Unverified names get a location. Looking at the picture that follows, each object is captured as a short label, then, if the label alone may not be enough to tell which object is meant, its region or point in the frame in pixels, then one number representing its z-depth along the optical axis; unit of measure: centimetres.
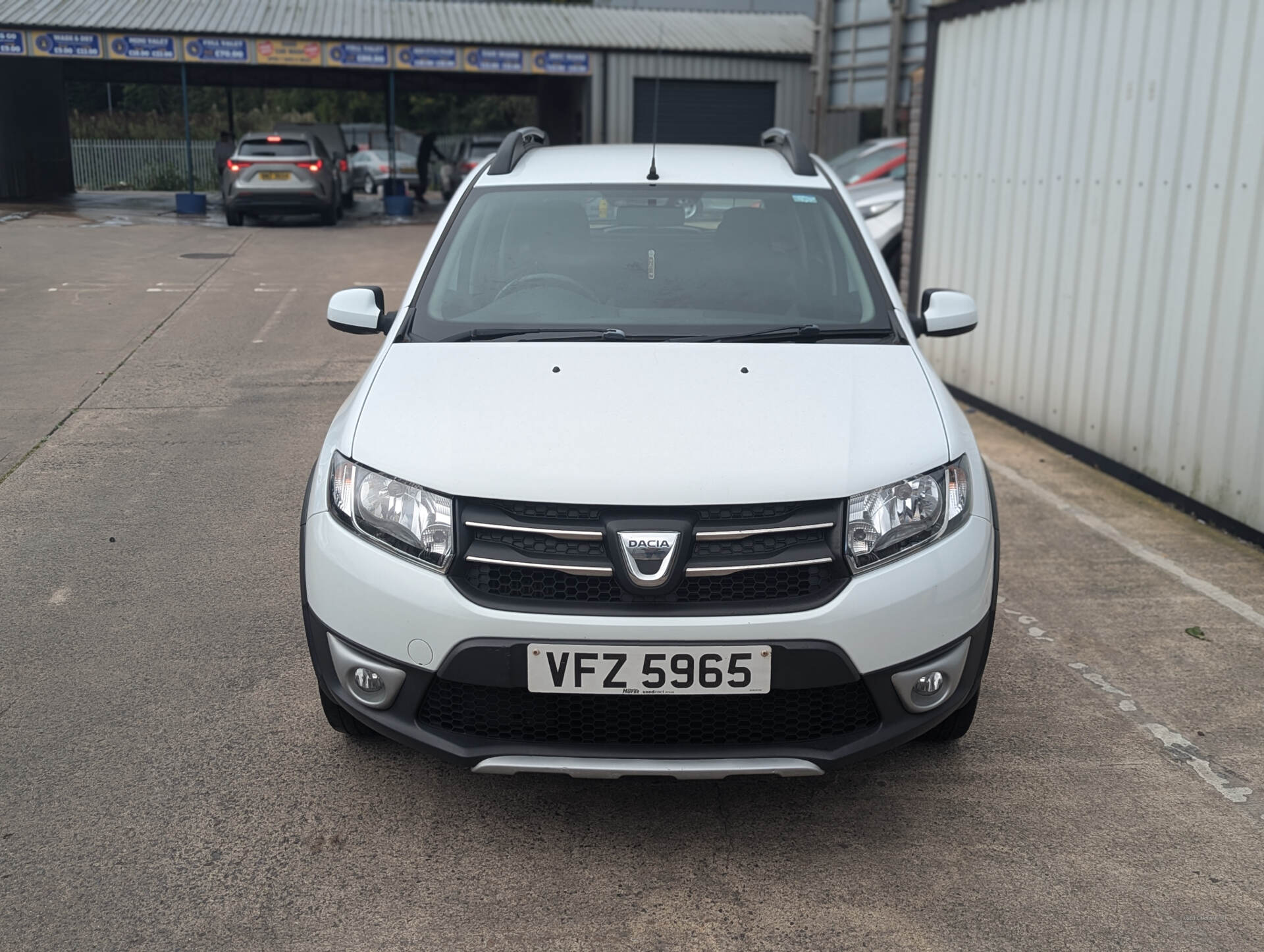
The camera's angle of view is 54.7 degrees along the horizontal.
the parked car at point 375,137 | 4309
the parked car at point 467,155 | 2708
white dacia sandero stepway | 273
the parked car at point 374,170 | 3578
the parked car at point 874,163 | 1288
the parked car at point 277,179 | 2086
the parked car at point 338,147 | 2750
